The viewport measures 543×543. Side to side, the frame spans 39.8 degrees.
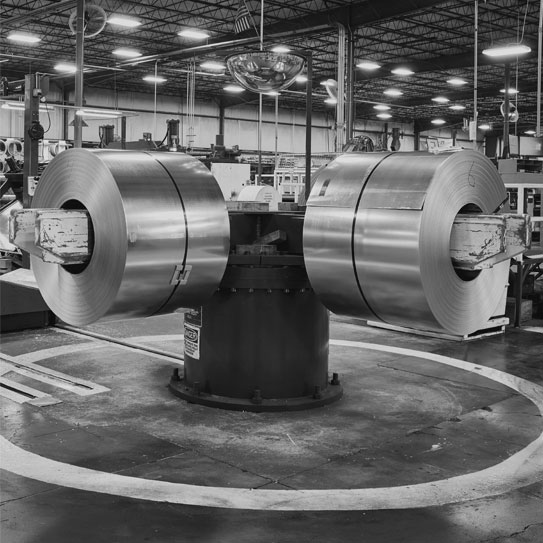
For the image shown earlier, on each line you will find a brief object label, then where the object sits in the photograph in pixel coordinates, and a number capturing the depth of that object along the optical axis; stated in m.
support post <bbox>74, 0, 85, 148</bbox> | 12.68
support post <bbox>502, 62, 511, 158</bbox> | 19.31
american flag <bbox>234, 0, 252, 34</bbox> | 9.39
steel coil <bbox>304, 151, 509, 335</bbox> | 3.54
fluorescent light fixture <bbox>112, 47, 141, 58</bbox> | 24.16
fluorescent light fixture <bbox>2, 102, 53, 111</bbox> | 12.98
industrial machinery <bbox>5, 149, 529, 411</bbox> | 3.57
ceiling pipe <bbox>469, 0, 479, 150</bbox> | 12.86
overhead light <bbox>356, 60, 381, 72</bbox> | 23.75
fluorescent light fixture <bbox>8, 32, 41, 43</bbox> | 21.72
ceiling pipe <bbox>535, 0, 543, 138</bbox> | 9.53
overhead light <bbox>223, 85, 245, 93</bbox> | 31.00
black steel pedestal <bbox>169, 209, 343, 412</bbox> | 5.69
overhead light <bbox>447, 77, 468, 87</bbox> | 30.98
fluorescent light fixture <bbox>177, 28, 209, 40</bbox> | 20.67
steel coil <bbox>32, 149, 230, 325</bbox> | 3.71
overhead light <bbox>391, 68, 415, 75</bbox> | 25.06
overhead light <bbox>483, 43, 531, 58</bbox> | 14.32
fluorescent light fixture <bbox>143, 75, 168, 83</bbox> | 27.41
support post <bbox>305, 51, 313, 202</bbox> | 6.72
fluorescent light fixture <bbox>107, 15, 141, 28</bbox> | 18.70
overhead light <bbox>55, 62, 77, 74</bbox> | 26.15
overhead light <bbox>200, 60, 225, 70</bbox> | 17.84
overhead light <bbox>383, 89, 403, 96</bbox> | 31.38
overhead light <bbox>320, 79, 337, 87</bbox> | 18.35
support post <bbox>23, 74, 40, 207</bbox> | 9.13
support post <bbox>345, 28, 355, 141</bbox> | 18.56
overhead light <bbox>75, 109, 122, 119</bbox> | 11.83
